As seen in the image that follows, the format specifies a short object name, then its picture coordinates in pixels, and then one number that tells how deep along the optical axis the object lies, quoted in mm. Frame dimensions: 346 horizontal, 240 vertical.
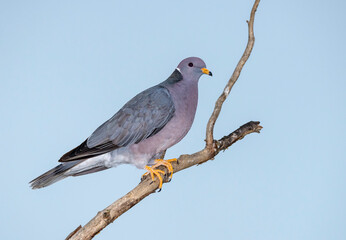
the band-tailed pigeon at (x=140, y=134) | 6687
